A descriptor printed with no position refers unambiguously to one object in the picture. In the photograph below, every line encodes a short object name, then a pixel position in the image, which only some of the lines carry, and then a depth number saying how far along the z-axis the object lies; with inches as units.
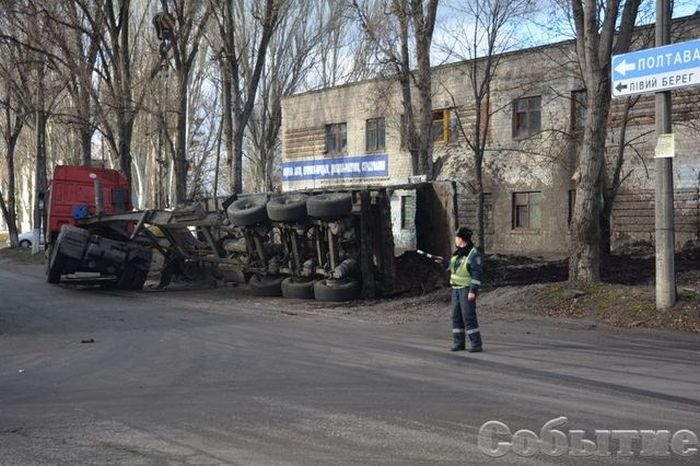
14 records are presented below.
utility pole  459.8
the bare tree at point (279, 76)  1722.4
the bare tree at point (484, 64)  797.9
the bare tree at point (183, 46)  1025.5
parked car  1844.9
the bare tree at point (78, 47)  1041.5
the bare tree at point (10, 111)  1285.7
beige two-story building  889.5
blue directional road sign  435.8
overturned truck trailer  597.6
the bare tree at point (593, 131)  524.1
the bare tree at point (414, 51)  829.8
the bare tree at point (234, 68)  954.1
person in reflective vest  363.9
